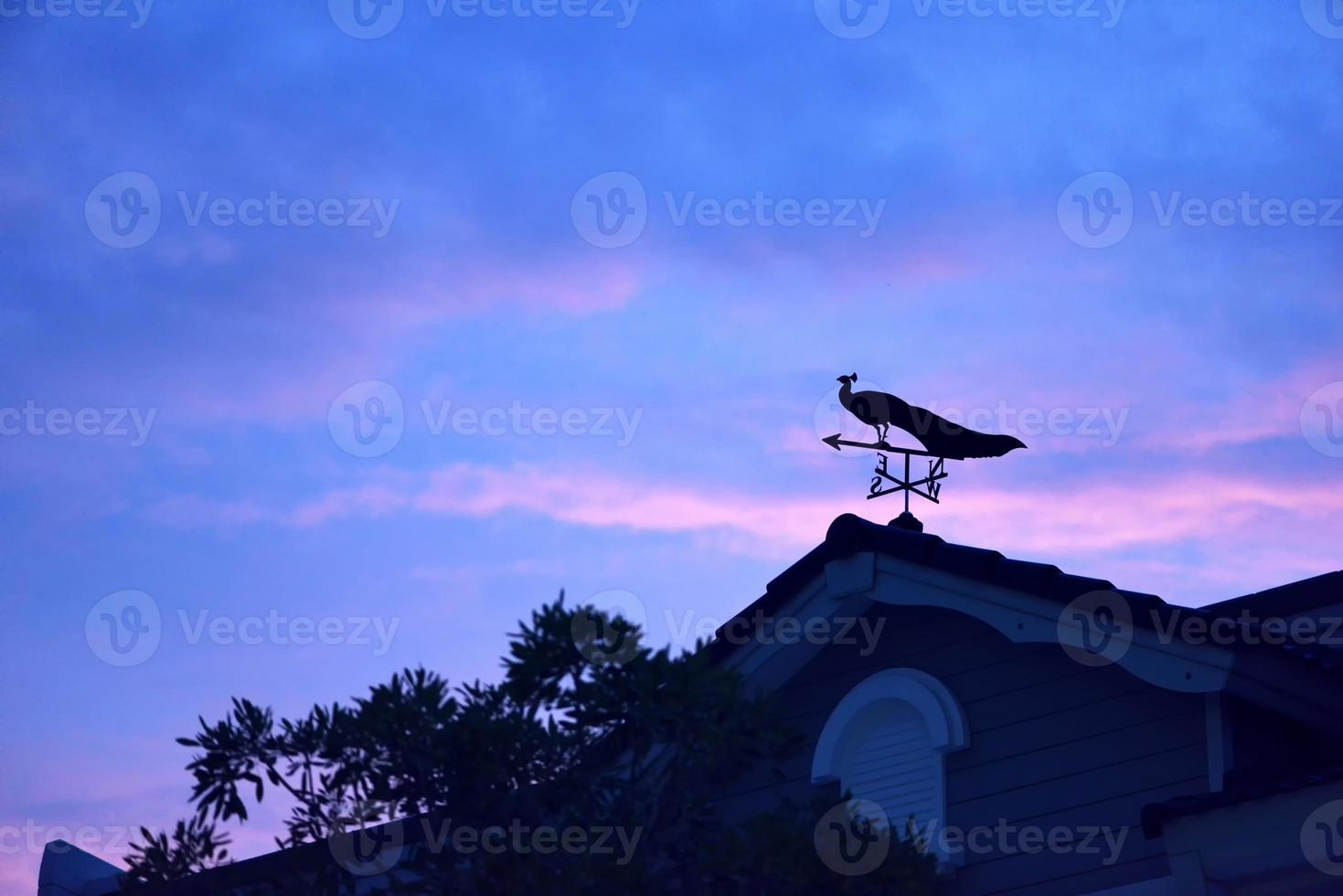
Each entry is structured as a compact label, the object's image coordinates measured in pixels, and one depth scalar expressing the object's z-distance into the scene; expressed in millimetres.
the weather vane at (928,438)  20937
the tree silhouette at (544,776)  12992
